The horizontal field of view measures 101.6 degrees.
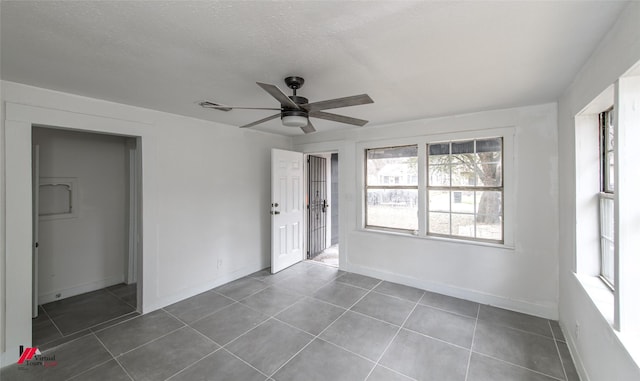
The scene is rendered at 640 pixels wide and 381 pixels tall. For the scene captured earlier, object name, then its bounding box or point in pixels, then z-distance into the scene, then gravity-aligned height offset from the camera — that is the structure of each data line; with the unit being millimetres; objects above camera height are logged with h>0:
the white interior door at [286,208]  4176 -306
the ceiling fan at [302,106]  1696 +614
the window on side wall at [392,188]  3855 +35
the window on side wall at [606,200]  1917 -77
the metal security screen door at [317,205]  5145 -307
